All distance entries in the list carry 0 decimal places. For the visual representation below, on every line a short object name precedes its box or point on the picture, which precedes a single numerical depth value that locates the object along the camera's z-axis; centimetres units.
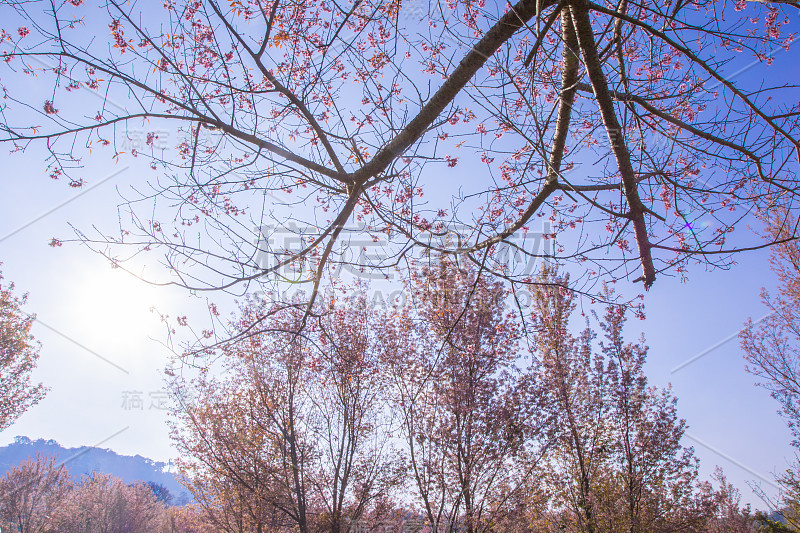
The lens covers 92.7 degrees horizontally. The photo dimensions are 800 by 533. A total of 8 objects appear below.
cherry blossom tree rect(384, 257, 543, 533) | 757
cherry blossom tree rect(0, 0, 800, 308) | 252
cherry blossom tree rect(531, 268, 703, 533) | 860
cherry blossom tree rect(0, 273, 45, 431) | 1567
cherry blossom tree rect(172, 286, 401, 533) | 805
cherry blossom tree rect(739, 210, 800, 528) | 1280
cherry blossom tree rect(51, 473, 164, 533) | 2618
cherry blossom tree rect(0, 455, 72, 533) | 1903
